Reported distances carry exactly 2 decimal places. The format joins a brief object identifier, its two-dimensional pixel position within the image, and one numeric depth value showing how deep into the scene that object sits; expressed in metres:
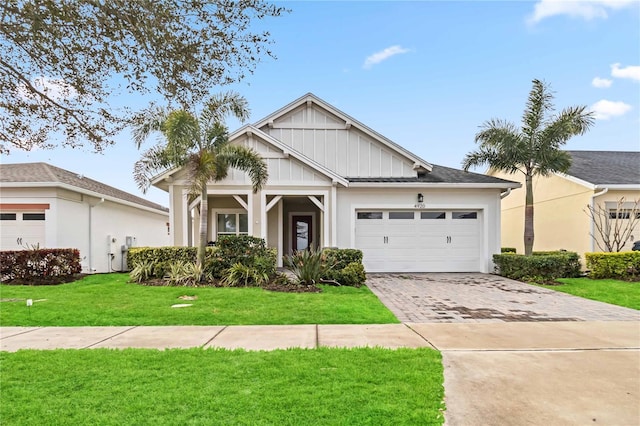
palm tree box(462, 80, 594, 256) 13.23
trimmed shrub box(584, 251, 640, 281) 12.64
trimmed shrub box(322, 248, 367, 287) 10.95
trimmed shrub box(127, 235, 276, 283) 11.34
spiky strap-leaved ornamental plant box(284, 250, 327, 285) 10.52
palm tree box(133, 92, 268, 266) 11.03
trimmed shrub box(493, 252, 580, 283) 12.42
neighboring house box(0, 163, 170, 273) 13.70
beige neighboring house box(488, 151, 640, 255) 15.49
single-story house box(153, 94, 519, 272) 13.77
